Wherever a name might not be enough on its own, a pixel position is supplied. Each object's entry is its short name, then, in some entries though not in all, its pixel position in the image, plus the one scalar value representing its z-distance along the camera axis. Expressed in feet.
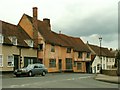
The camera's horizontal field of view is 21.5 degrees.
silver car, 127.24
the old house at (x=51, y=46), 183.83
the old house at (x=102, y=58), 292.61
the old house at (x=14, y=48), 144.56
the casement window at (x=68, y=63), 217.07
